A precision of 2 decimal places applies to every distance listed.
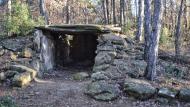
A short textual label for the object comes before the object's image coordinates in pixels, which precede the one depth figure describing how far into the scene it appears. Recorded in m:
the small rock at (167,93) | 5.99
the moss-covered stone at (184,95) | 5.95
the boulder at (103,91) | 5.98
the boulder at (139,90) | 6.01
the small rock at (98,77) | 6.73
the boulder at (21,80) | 6.44
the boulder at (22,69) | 6.94
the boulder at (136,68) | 7.08
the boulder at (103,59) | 7.62
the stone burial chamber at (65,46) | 8.44
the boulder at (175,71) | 7.90
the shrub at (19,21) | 8.81
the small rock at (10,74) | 6.71
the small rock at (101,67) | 7.24
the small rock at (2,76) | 6.63
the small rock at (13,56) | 7.80
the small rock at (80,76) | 7.64
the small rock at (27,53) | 7.92
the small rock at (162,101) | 5.92
